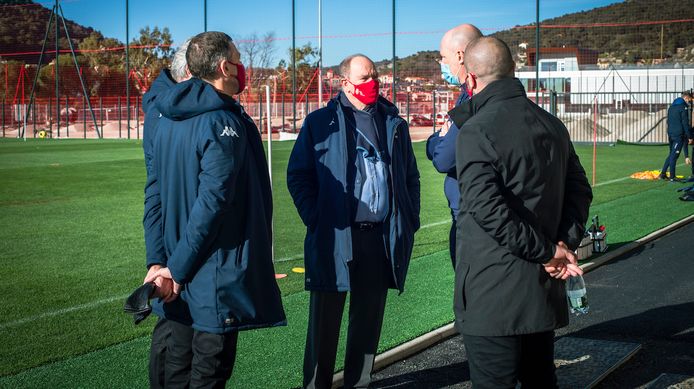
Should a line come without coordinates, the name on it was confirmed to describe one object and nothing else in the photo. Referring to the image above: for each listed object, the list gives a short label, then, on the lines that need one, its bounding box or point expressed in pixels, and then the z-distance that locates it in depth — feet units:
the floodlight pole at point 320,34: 128.76
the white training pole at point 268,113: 25.01
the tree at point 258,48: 157.58
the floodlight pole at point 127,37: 135.95
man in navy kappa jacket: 11.83
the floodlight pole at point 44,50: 145.89
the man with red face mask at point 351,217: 15.58
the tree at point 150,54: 189.26
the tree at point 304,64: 175.60
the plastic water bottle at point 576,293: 14.73
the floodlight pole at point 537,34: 104.54
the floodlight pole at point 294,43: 117.11
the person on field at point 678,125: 64.03
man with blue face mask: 14.96
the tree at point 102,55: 213.87
